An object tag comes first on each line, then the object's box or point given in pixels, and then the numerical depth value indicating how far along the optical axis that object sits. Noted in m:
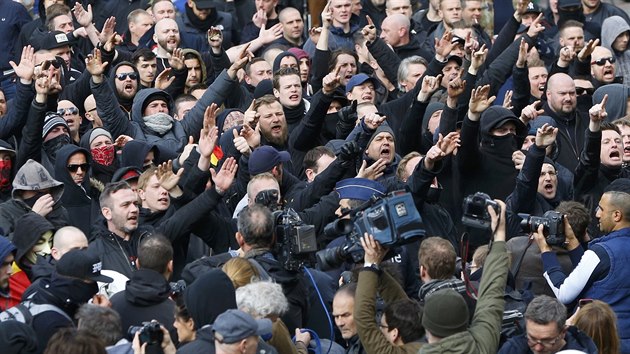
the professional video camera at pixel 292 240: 17.50
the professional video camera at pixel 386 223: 16.48
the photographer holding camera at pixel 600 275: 18.58
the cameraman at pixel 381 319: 16.17
